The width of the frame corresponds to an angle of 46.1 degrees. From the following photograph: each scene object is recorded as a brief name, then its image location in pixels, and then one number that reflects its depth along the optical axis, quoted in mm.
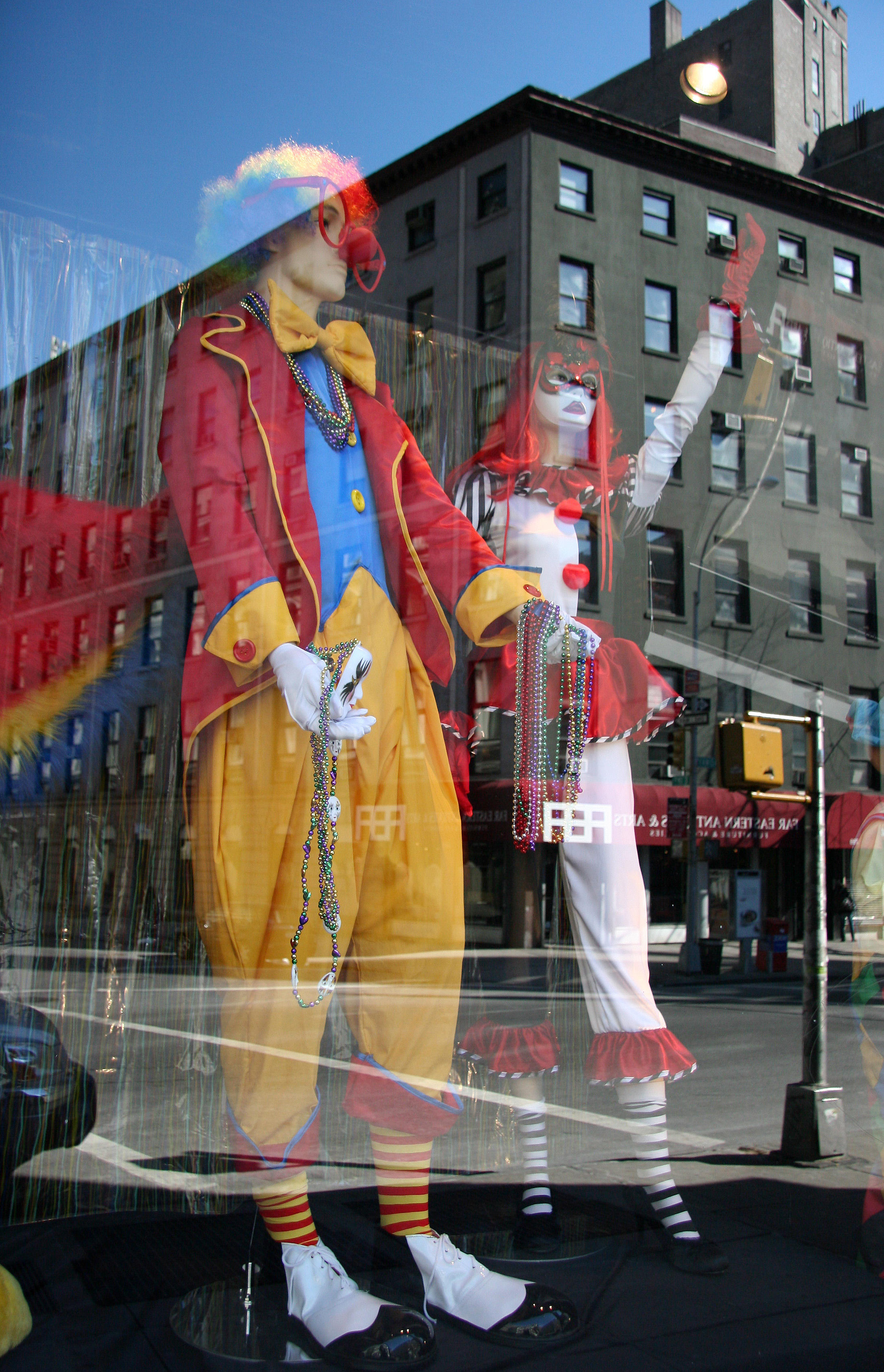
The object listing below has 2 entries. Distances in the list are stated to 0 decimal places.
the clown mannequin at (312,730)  2295
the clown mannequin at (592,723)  2666
